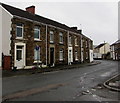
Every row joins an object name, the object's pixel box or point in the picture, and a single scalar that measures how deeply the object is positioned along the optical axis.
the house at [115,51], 64.19
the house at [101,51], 82.10
